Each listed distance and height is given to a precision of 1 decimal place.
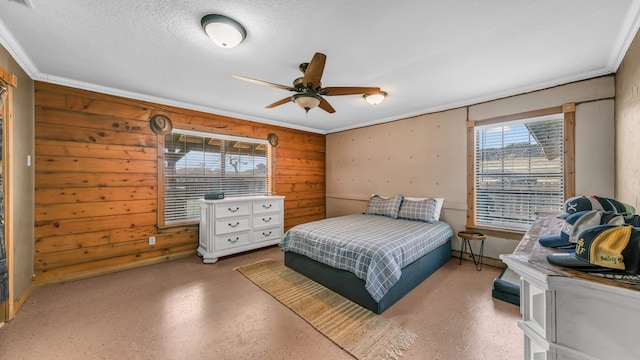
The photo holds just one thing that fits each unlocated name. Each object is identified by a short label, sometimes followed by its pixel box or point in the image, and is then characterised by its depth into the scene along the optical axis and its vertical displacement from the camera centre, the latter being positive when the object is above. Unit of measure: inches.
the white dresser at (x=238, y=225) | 138.7 -28.6
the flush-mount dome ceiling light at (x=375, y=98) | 120.2 +42.3
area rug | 70.6 -49.5
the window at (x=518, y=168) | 117.6 +6.1
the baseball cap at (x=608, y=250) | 28.5 -8.9
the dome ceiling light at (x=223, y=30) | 67.1 +44.3
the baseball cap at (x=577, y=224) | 38.0 -8.0
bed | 89.0 -31.7
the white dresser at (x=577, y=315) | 27.9 -17.4
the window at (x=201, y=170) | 143.3 +6.9
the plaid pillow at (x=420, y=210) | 142.9 -19.0
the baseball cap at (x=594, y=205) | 54.4 -6.3
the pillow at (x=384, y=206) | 156.6 -18.1
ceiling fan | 82.0 +34.0
